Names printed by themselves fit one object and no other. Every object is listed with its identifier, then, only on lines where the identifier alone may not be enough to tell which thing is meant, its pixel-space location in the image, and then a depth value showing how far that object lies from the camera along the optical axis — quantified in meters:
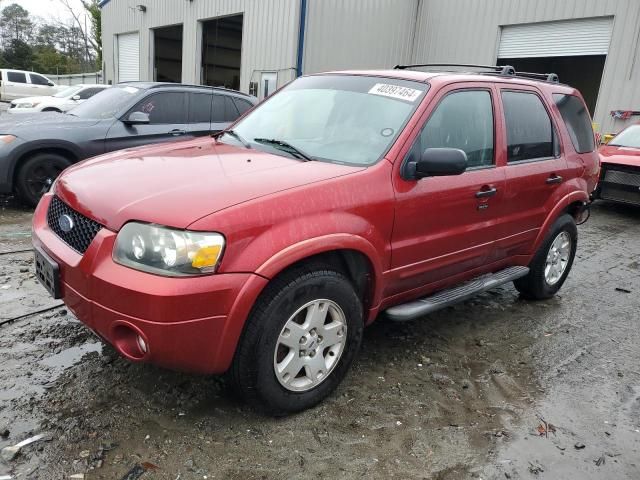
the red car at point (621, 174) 8.96
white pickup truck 23.41
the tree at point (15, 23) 60.72
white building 11.99
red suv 2.31
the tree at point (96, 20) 38.90
